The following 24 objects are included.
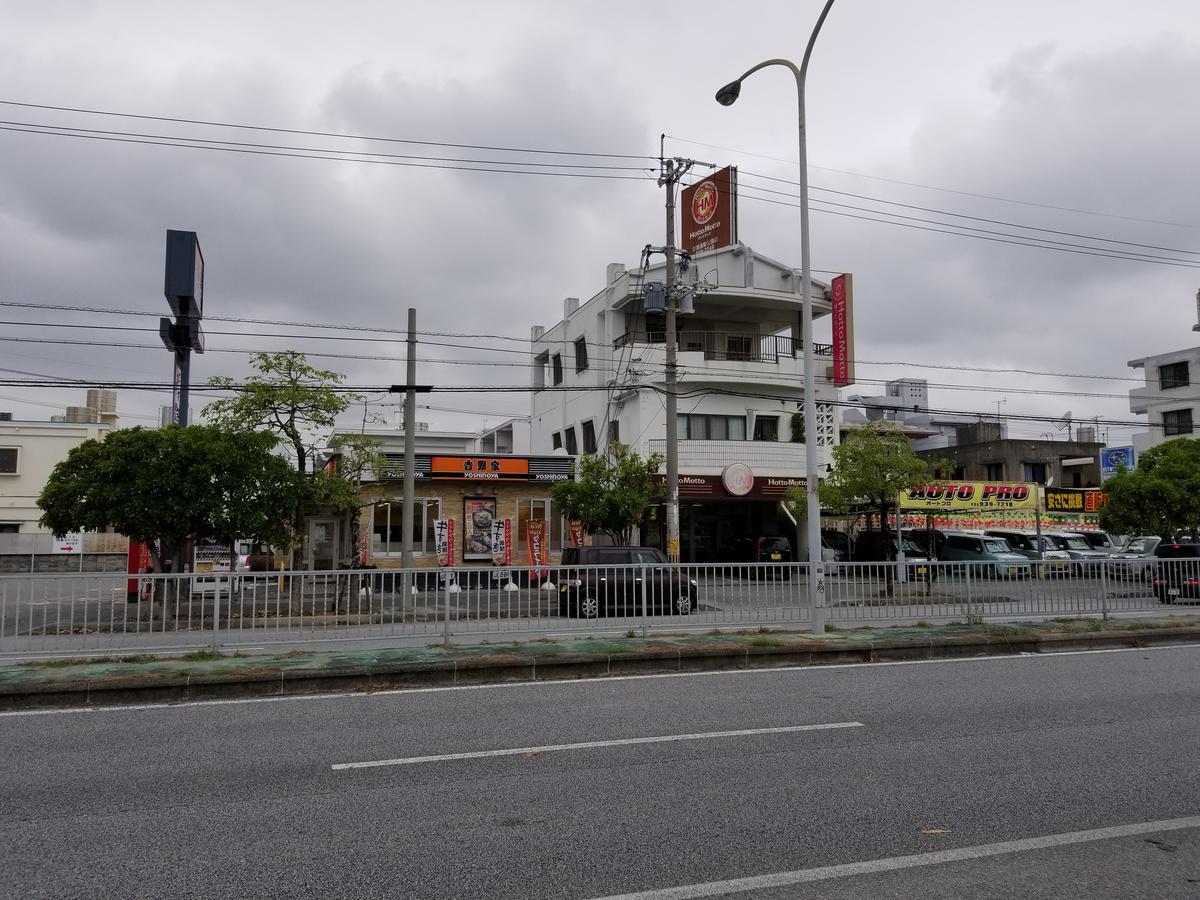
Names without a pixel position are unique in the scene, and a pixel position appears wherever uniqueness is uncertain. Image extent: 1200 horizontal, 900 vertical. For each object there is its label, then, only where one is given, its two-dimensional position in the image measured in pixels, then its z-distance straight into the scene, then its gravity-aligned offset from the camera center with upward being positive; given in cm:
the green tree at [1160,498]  2909 +85
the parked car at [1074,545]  3307 -82
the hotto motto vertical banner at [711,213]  3328 +1219
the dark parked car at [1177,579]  1620 -102
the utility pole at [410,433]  2127 +232
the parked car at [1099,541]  3731 -73
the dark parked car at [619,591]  1366 -100
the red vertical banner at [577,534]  3030 -22
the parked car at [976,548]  3001 -83
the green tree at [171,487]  1855 +92
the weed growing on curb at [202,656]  1128 -162
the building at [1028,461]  5038 +365
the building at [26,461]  4212 +340
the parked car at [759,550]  3297 -90
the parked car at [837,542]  3569 -67
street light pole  1383 +185
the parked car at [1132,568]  1570 -80
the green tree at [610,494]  2709 +103
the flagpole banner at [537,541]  2870 -42
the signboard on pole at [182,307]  2255 +583
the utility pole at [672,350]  2375 +496
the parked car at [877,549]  3313 -89
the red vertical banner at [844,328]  3331 +748
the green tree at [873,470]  2494 +159
